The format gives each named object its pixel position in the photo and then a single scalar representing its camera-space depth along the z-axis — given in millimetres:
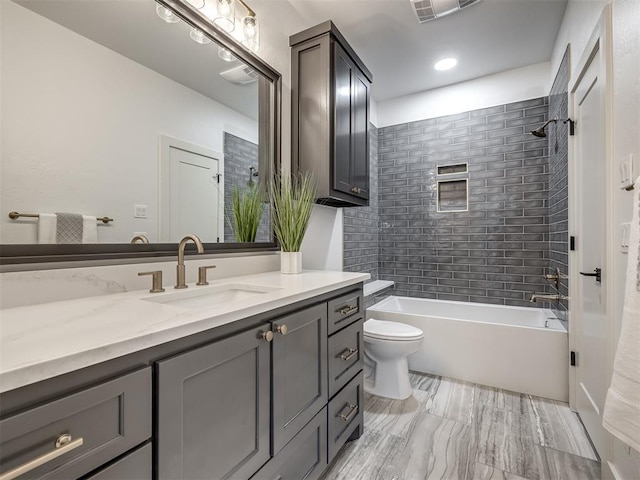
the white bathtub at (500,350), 2217
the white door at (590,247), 1431
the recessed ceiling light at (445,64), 2824
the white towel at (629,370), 829
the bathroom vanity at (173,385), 530
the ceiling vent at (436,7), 2043
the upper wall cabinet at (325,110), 1961
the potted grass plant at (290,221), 1781
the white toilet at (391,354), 2184
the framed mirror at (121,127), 931
